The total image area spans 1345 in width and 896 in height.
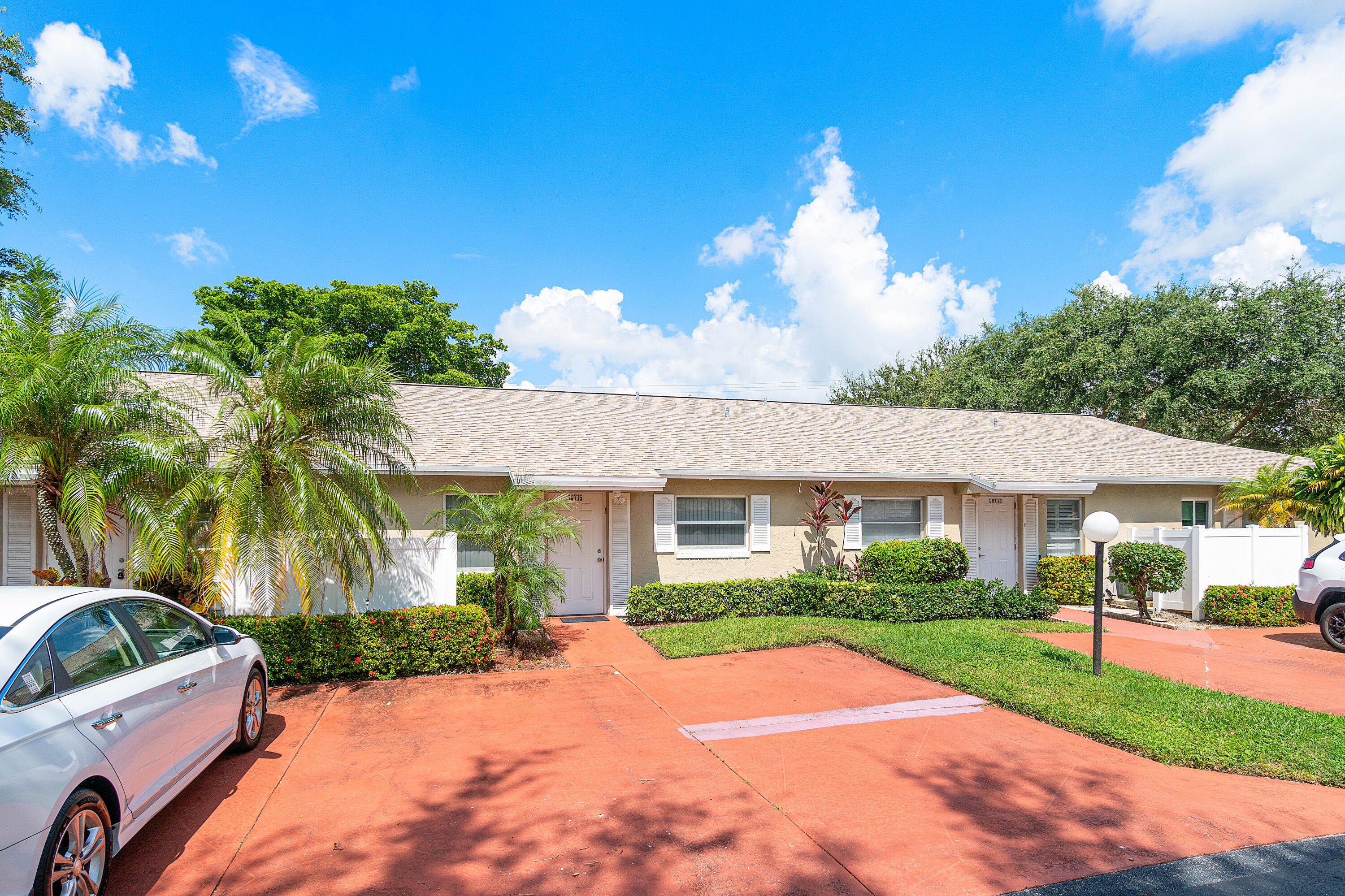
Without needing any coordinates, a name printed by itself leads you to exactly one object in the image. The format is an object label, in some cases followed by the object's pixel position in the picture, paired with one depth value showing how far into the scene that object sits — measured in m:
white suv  10.09
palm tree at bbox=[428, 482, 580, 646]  8.98
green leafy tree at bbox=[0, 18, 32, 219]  14.41
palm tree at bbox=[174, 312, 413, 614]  7.71
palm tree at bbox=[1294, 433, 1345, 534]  11.85
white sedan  2.88
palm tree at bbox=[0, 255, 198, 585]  7.11
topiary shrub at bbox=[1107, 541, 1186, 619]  12.29
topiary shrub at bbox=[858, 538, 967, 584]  12.40
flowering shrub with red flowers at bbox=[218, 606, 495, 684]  7.92
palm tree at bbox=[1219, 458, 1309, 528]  13.95
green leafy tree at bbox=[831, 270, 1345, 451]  23.52
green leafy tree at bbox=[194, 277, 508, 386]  26.64
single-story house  12.34
